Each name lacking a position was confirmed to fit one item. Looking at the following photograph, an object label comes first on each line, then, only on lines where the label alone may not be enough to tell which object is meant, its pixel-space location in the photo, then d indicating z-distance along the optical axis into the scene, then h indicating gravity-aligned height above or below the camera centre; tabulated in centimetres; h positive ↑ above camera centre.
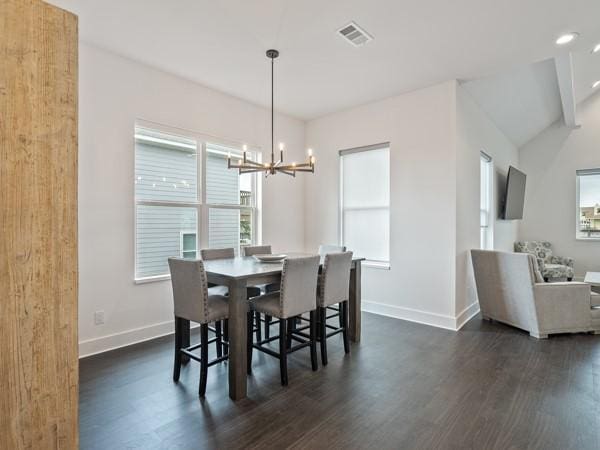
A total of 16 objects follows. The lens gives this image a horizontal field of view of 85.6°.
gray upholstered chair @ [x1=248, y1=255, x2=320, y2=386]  256 -66
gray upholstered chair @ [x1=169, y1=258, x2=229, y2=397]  239 -64
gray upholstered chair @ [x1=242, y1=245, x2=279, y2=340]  347 -35
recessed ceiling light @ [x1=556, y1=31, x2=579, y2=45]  301 +176
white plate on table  316 -35
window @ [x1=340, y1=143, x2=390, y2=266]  464 +32
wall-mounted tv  556 +51
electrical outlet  314 -92
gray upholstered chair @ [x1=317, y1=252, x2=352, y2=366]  294 -62
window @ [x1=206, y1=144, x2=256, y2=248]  418 +30
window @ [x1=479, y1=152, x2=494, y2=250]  534 +31
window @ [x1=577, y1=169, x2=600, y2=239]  632 +39
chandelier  305 +55
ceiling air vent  286 +173
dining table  235 -58
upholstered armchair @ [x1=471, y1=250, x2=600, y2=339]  353 -86
